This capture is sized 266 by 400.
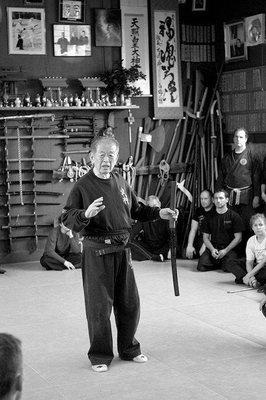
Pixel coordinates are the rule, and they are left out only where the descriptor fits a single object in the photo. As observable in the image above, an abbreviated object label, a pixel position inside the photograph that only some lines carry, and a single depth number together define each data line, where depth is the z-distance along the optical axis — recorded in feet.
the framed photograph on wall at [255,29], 30.55
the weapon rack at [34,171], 31.04
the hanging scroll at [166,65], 33.21
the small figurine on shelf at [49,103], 30.78
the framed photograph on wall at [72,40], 31.48
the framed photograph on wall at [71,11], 31.35
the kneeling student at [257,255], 25.00
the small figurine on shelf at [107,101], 31.99
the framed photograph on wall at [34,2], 30.74
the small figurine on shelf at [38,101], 30.69
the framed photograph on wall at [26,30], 30.50
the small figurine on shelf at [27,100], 30.45
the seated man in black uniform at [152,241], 31.22
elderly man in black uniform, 16.03
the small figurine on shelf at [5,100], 30.27
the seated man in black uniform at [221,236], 28.45
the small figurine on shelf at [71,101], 31.40
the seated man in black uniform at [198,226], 30.17
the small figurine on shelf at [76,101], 31.31
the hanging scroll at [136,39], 32.65
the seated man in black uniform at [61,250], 29.50
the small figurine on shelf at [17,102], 30.20
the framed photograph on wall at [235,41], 31.99
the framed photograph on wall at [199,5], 34.09
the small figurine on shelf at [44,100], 30.89
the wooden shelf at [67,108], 30.28
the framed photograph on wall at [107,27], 32.07
